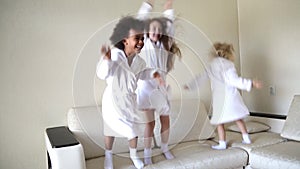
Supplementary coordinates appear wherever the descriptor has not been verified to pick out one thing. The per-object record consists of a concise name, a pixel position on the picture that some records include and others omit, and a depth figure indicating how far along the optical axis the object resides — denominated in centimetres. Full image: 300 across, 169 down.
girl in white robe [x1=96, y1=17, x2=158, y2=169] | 165
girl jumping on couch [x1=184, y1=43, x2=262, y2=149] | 218
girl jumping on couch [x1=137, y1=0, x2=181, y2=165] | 177
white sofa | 170
